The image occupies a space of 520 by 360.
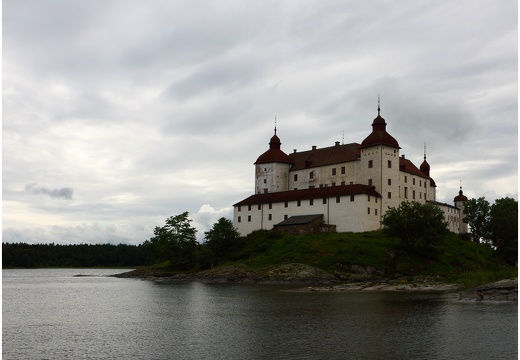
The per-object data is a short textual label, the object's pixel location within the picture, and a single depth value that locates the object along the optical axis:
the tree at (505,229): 98.56
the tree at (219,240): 103.62
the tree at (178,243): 109.44
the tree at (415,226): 89.75
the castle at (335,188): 104.12
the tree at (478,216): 105.25
